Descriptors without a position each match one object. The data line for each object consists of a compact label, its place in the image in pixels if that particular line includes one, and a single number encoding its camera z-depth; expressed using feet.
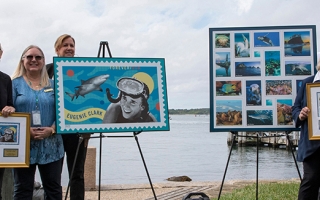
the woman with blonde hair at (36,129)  13.61
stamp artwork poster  14.92
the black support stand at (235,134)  17.49
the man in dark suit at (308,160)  14.79
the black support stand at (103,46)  16.50
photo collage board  17.53
